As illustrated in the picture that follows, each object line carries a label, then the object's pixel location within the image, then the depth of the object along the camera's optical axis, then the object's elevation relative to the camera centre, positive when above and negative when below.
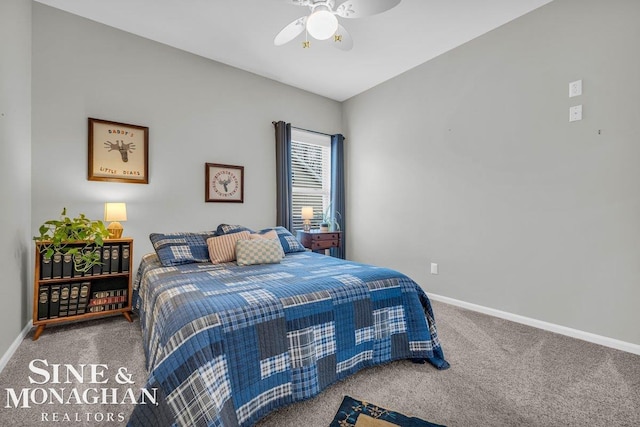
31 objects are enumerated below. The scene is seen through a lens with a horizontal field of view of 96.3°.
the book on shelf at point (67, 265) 2.34 -0.42
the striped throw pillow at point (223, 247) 2.57 -0.29
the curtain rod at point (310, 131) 3.95 +1.28
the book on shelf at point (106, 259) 2.52 -0.39
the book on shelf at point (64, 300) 2.36 -0.71
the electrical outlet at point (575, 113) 2.35 +0.84
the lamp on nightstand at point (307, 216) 4.10 -0.02
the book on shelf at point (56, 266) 2.31 -0.41
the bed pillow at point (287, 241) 3.03 -0.28
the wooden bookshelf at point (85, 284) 2.27 -0.63
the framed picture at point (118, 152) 2.77 +0.63
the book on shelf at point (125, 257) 2.60 -0.38
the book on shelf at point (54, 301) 2.32 -0.70
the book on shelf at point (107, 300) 2.50 -0.76
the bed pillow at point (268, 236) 2.79 -0.21
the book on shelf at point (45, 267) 2.27 -0.42
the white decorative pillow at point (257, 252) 2.48 -0.33
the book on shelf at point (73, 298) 2.40 -0.70
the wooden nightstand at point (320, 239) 3.93 -0.35
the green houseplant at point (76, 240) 2.25 -0.21
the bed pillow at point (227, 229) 2.98 -0.15
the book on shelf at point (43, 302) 2.27 -0.70
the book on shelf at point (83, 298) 2.43 -0.71
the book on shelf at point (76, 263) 2.38 -0.40
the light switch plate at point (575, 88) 2.34 +1.04
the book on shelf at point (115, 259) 2.55 -0.39
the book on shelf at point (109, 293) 2.56 -0.71
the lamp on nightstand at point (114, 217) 2.64 -0.02
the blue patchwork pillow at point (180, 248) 2.44 -0.30
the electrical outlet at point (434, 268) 3.41 -0.64
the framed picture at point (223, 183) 3.43 +0.39
